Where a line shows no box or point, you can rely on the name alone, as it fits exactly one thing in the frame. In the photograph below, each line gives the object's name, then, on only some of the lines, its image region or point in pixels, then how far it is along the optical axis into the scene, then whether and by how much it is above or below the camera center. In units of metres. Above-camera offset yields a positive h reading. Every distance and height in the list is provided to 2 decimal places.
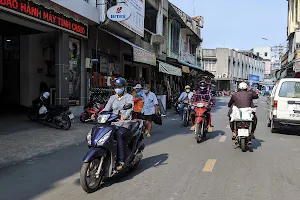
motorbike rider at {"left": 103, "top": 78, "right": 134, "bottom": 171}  5.34 -0.45
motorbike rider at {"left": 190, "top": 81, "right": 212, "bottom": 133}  9.96 -0.34
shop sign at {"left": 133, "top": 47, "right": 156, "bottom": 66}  15.63 +1.43
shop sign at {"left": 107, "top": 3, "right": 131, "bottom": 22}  13.65 +2.97
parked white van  10.38 -0.54
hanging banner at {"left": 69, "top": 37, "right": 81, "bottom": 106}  13.83 +0.56
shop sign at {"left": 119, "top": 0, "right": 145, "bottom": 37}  16.50 +3.60
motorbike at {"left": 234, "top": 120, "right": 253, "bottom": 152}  7.71 -1.08
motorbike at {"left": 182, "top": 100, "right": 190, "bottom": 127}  13.12 -1.24
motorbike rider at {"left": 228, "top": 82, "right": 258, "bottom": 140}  8.01 -0.31
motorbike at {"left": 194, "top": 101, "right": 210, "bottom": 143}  8.88 -0.92
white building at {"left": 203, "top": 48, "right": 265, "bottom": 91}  64.75 +4.05
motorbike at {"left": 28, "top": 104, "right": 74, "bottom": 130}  10.90 -1.09
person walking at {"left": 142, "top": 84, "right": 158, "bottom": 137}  10.82 -0.75
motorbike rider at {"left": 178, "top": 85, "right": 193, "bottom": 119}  14.27 -0.50
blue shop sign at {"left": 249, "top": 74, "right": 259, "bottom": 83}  68.44 +1.53
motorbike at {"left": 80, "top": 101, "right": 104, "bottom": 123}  12.53 -0.94
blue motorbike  4.73 -1.04
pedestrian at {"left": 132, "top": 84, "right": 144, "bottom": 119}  10.27 -0.66
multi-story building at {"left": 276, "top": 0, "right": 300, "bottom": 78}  28.23 +5.26
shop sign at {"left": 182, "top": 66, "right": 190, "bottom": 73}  24.80 +1.24
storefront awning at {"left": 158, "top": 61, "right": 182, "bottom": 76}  19.73 +1.03
